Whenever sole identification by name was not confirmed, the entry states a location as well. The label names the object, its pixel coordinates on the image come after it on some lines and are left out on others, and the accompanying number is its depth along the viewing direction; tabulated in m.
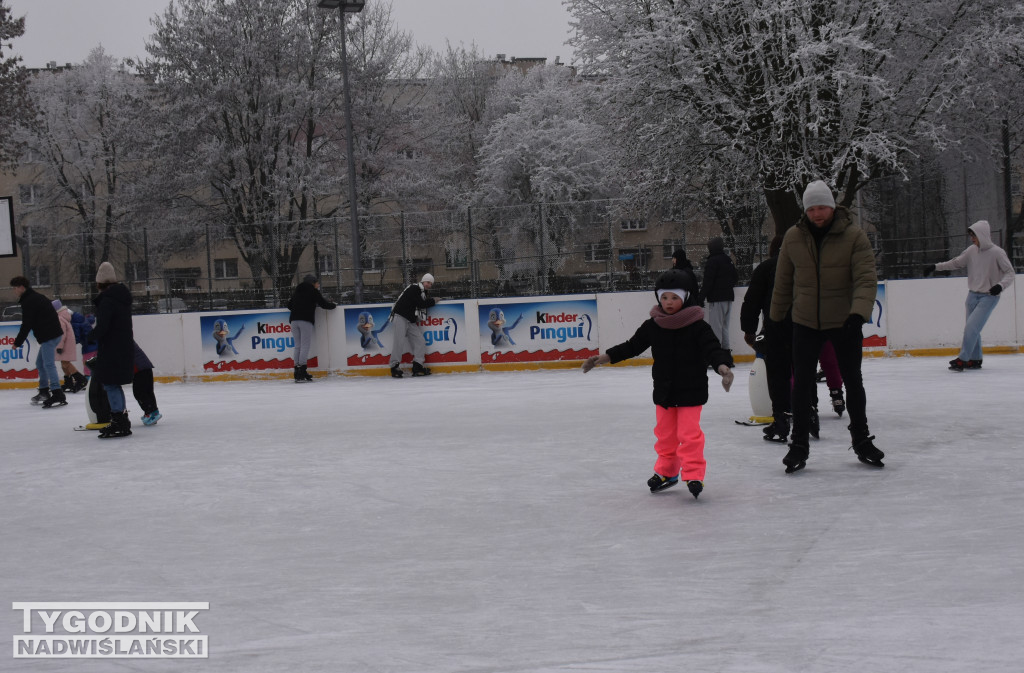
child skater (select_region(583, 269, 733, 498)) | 6.77
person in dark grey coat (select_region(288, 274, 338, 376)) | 18.94
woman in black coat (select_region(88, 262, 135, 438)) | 11.09
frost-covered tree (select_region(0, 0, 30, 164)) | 40.06
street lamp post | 20.31
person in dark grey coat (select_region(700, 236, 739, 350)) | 17.31
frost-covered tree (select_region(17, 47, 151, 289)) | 39.72
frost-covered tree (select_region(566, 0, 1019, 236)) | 25.06
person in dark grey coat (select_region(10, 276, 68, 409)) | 14.95
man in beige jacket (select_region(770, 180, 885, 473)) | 7.34
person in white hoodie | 13.87
